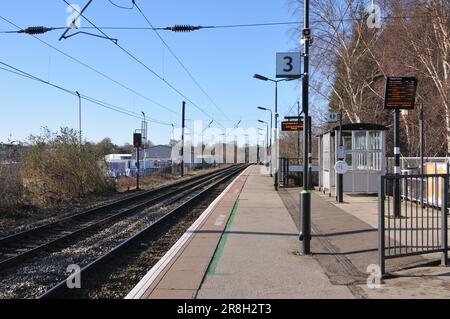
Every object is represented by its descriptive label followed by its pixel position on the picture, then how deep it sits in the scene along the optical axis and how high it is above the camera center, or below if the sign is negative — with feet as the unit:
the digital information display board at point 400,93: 44.68 +5.45
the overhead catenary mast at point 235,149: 377.54 +6.35
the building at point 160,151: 401.70 +4.76
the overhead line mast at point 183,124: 179.63 +11.44
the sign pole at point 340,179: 59.77 -2.45
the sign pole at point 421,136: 49.22 +2.03
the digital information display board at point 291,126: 89.15 +5.30
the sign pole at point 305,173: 30.09 -0.91
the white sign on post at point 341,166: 58.49 -0.92
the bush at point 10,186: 56.39 -3.16
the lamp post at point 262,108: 171.53 +15.80
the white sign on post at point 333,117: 63.56 +4.84
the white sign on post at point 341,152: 59.67 +0.63
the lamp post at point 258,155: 414.70 +1.50
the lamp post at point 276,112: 101.68 +8.90
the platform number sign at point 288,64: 35.09 +6.19
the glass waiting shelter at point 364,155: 65.98 +0.33
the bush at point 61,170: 74.43 -1.91
